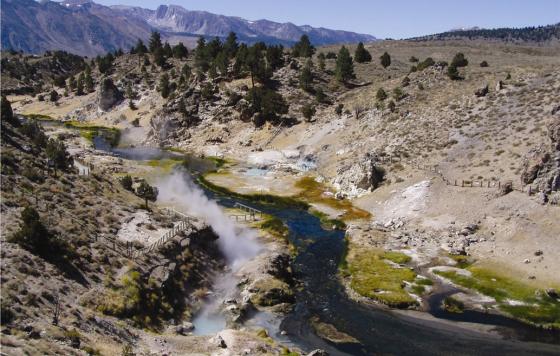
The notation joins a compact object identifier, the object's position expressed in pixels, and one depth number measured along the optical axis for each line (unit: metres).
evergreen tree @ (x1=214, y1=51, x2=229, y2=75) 141.62
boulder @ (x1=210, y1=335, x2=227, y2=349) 36.50
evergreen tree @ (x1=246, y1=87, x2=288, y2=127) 121.06
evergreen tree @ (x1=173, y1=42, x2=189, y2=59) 180.12
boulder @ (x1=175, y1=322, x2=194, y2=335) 38.87
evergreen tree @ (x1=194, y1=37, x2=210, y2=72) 148.81
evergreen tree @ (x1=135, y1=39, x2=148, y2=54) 190.88
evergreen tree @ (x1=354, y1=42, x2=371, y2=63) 151.62
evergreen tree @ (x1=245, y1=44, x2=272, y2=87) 134.62
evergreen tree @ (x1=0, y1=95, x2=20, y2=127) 64.95
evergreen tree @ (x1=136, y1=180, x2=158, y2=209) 63.53
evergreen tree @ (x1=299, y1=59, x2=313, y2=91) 129.50
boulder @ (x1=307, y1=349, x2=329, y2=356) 36.19
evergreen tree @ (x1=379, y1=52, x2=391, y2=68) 148.75
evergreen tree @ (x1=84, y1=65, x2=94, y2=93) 179.75
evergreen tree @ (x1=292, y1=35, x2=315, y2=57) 155.00
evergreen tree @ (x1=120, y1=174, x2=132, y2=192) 67.65
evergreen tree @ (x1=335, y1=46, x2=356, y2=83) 133.00
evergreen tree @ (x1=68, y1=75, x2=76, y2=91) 185.75
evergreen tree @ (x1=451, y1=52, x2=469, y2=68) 114.88
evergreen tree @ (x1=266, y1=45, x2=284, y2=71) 142.25
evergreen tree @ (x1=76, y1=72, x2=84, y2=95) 180.12
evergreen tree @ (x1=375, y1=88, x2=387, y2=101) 109.62
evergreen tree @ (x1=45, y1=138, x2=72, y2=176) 55.16
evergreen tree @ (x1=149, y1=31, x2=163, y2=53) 185.75
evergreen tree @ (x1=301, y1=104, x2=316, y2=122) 115.62
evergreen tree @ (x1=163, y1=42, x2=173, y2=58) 182.12
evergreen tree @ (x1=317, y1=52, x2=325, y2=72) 141.52
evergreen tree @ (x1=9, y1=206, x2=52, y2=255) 37.84
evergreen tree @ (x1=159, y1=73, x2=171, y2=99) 150.25
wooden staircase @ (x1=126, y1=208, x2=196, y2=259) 46.34
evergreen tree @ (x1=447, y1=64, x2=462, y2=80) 106.56
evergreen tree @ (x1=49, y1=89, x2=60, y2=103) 181.88
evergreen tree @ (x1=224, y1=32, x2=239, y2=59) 154.50
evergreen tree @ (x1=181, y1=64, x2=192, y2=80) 154.32
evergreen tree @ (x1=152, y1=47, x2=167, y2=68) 175.12
